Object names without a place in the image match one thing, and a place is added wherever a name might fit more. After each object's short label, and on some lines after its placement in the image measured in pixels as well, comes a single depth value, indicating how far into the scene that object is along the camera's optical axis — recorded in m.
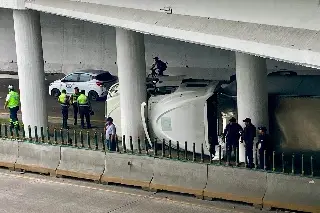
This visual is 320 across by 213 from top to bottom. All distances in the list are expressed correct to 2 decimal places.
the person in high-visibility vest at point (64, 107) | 27.28
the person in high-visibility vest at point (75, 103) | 27.36
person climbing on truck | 31.77
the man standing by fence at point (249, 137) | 21.19
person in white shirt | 23.55
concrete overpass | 15.70
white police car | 31.73
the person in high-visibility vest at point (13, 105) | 27.22
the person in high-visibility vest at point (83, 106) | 26.86
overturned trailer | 21.19
